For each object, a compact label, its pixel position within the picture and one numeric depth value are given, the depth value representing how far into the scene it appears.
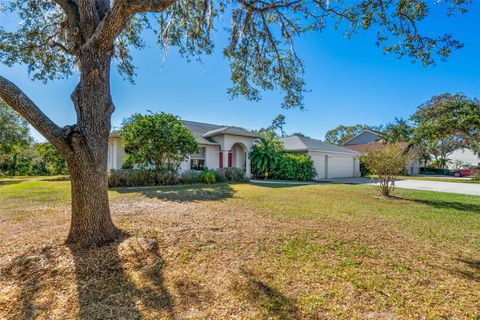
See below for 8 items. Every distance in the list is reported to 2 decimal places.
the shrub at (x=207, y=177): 16.41
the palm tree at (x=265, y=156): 21.09
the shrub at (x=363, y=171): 29.60
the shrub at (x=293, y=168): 21.02
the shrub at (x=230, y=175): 17.68
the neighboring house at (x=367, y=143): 35.86
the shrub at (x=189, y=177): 16.00
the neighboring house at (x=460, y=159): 42.53
